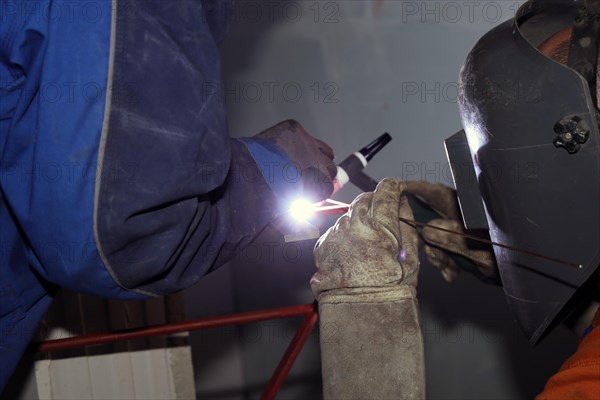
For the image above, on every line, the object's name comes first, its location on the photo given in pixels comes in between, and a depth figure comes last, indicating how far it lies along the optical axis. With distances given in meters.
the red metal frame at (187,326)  1.44
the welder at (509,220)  1.10
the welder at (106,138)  0.89
